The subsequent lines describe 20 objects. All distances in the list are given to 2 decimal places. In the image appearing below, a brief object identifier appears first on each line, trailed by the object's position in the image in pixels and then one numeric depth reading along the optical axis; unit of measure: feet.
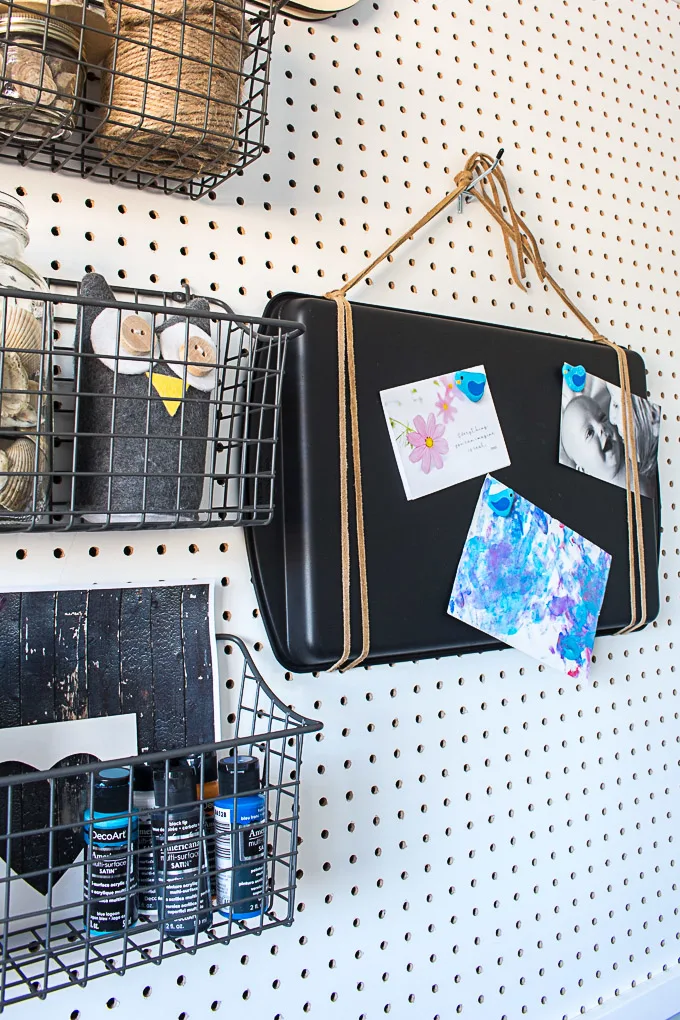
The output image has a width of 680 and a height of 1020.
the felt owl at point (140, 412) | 2.01
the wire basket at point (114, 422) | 1.87
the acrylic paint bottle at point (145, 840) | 2.11
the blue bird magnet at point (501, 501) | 3.05
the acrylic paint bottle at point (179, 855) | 2.09
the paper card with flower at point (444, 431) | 2.85
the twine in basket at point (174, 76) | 2.10
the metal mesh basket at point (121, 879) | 2.01
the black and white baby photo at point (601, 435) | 3.34
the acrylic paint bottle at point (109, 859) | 2.02
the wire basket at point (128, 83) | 1.94
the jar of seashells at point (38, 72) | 1.91
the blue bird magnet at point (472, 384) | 3.02
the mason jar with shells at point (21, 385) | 1.82
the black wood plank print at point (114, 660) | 2.24
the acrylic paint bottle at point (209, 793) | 2.24
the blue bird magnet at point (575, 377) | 3.33
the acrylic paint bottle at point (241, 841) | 2.15
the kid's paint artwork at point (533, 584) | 3.00
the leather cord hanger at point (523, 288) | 2.66
